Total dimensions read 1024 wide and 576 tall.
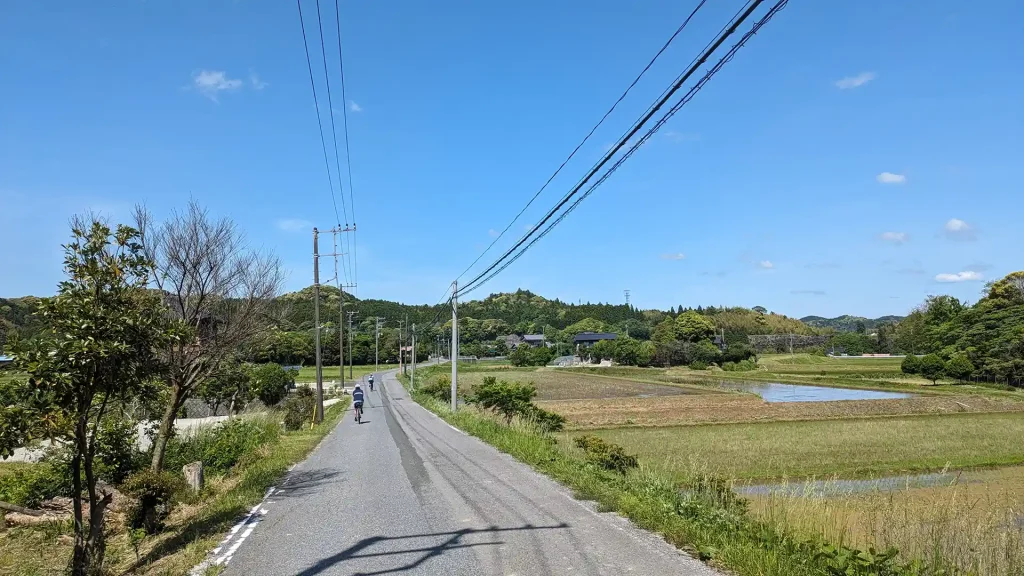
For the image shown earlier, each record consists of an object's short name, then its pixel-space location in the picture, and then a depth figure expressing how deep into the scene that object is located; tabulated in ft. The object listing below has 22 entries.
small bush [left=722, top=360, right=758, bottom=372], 306.51
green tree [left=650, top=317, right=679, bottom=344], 378.94
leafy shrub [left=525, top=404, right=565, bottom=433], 81.79
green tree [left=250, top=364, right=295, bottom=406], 136.26
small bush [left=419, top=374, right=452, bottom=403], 145.69
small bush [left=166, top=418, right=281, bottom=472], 53.67
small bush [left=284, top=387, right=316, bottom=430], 88.73
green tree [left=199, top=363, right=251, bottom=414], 46.52
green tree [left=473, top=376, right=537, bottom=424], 89.80
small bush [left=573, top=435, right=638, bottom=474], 41.73
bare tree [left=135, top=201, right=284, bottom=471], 39.78
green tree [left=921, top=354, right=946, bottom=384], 215.31
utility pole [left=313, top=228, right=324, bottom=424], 95.75
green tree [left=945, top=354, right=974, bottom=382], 211.41
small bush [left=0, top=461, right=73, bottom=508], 39.58
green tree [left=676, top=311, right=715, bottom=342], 391.65
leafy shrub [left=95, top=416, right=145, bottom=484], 43.24
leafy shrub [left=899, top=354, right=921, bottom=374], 229.45
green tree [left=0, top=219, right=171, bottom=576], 20.29
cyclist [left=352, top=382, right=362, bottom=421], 95.98
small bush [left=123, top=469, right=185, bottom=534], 31.45
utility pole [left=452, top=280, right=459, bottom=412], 92.50
